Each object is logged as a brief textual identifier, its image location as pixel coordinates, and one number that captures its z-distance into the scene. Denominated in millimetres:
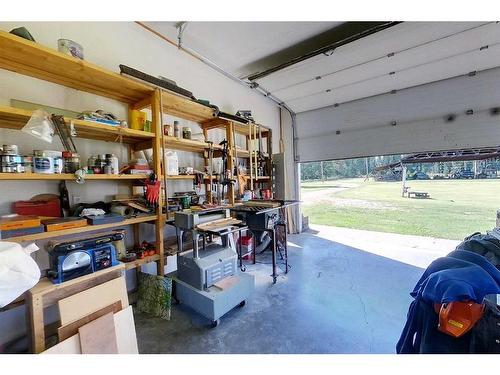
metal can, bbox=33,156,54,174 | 1518
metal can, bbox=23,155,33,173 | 1498
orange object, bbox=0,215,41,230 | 1357
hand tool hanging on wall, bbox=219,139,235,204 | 3076
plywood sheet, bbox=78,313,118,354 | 1376
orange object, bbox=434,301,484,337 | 881
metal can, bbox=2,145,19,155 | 1423
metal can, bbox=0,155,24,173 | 1408
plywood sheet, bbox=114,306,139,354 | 1523
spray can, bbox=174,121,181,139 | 2530
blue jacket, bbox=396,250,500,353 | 898
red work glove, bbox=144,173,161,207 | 2109
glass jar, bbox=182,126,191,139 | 2711
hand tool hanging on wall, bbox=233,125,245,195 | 3311
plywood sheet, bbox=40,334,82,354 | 1279
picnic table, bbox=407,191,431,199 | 6512
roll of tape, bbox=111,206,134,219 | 2016
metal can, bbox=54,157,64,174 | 1614
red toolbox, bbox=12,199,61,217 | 1655
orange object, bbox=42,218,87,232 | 1519
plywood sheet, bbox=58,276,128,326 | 1403
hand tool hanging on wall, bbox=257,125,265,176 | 4002
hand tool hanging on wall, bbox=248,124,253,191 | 3596
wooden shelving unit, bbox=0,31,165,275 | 1452
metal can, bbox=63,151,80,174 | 1687
